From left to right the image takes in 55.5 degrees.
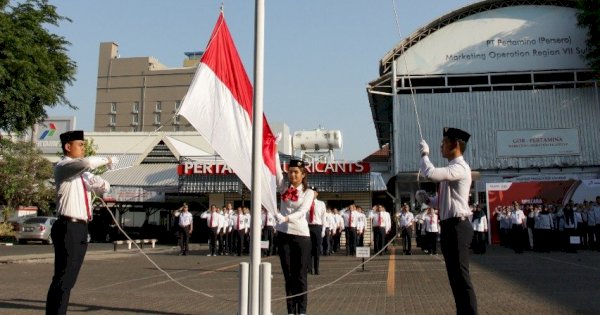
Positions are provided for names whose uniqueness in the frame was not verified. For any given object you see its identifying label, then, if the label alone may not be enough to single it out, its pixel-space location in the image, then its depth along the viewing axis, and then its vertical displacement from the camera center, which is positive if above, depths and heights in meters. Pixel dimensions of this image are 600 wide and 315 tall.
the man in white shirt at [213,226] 23.10 +0.66
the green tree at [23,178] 40.34 +4.64
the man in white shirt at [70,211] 5.77 +0.34
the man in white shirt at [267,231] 22.92 +0.45
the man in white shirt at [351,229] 23.64 +0.56
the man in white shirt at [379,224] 22.09 +0.71
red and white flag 6.19 +1.46
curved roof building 37.06 +10.01
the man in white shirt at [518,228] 22.80 +0.59
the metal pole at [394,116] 38.06 +8.41
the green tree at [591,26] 35.66 +13.56
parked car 30.94 +0.67
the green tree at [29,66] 19.44 +6.32
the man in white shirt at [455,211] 5.74 +0.34
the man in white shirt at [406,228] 22.08 +0.56
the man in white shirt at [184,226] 22.98 +0.66
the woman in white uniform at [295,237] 6.82 +0.07
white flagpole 5.66 +0.96
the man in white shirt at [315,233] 13.68 +0.23
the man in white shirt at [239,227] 23.25 +0.63
